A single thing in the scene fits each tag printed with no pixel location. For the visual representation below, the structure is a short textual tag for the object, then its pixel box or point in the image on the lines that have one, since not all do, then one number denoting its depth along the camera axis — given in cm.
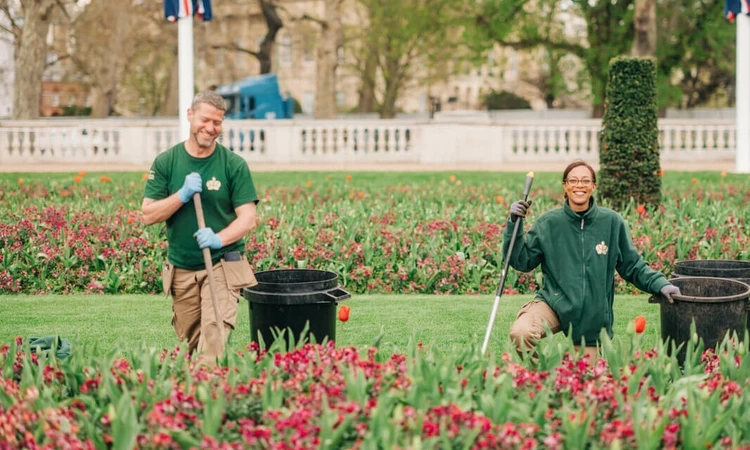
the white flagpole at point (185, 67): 1620
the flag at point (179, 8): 1598
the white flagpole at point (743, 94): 1902
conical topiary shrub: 1260
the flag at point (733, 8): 1867
